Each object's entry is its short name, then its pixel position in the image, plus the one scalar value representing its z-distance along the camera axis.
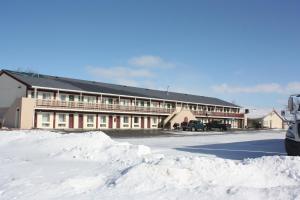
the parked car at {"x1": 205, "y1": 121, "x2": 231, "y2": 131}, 44.75
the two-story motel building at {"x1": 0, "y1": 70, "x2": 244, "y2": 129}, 33.14
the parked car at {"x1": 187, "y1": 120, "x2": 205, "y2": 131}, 41.12
